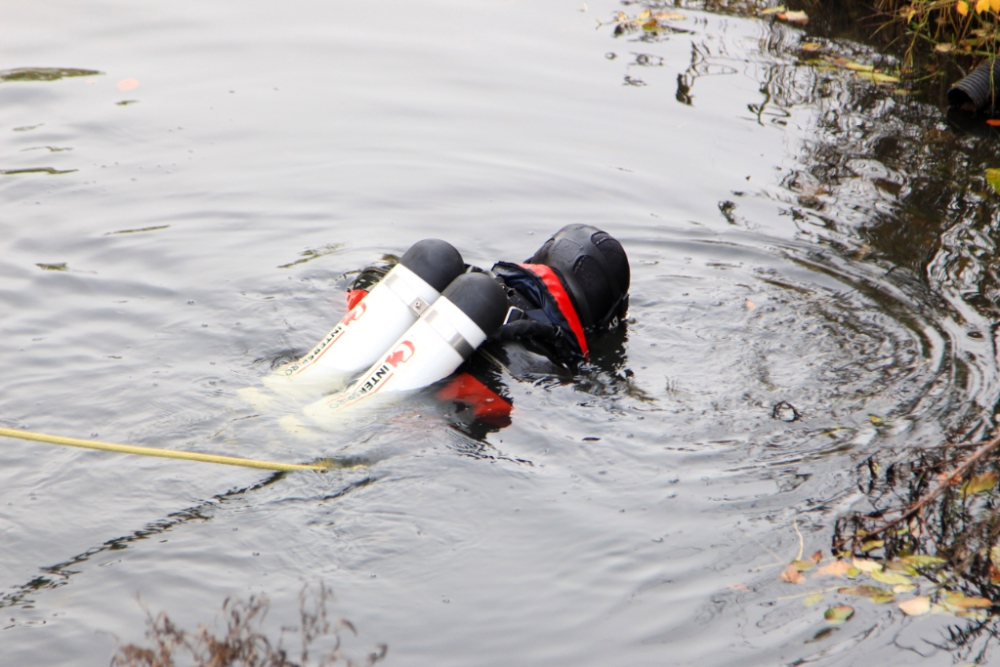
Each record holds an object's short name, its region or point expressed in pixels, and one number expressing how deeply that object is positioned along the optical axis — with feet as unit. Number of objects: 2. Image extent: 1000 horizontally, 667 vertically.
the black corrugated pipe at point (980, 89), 53.93
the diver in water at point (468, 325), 29.32
